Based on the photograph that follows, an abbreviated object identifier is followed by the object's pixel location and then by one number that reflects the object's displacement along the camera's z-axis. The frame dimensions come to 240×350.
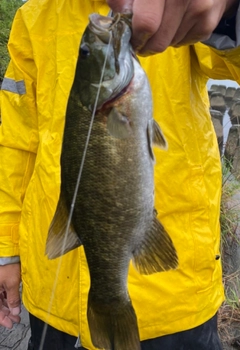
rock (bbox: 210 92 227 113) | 9.26
